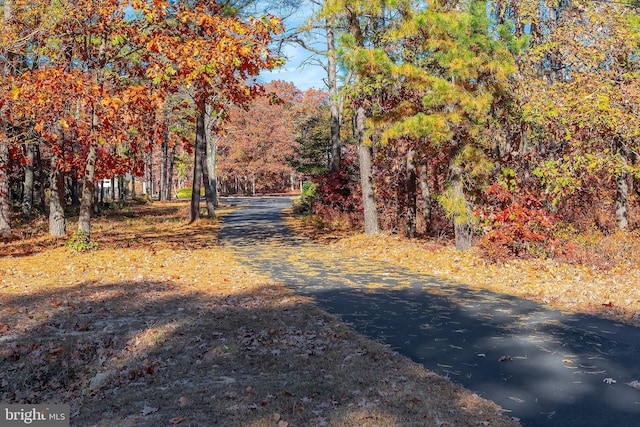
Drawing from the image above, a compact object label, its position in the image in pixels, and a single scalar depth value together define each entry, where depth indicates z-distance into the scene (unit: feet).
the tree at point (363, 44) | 46.65
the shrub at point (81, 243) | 48.12
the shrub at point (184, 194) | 209.77
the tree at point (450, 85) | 42.07
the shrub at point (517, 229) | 39.17
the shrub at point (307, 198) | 96.48
